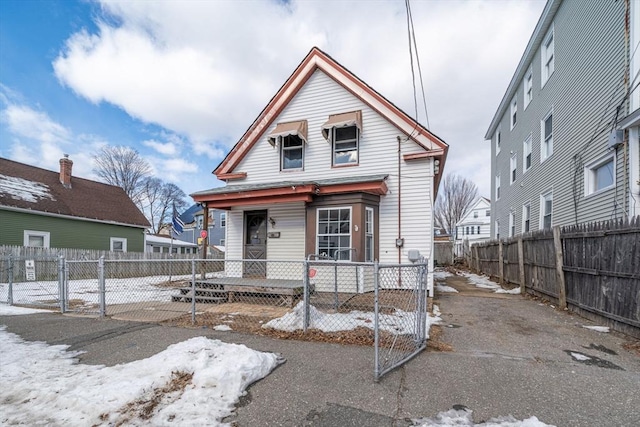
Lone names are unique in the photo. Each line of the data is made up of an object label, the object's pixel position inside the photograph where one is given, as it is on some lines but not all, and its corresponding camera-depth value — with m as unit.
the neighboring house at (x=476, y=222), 39.28
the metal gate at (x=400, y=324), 3.50
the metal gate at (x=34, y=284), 7.54
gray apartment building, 6.97
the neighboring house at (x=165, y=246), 24.88
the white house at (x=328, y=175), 8.49
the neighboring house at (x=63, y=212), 14.33
